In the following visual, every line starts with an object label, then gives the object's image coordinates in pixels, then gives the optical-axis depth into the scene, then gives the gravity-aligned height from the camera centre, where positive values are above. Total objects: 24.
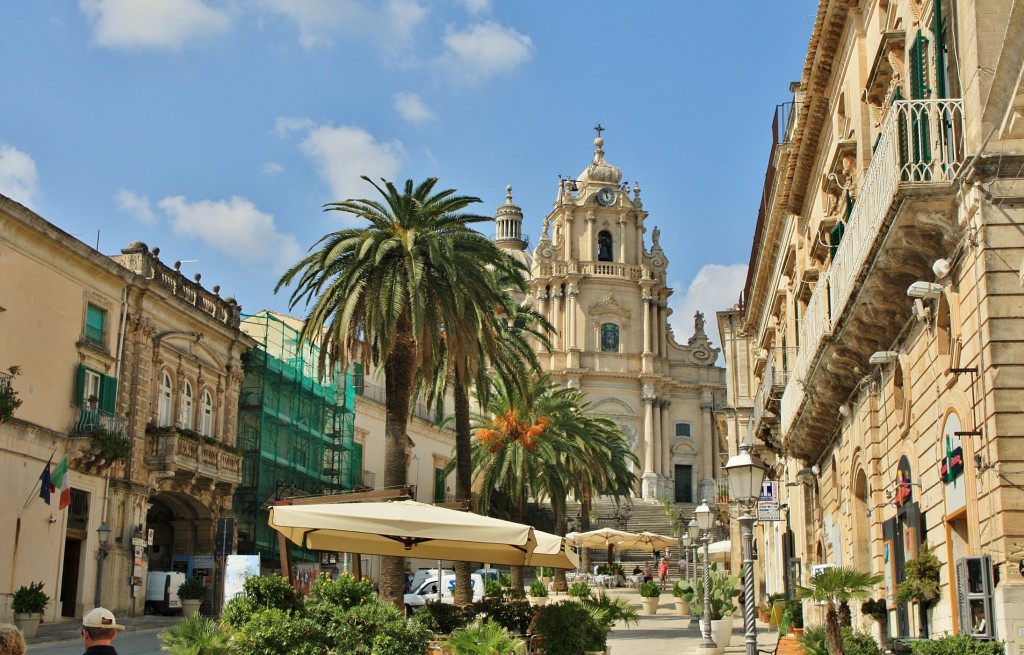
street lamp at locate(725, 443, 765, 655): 17.19 +1.41
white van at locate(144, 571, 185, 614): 35.28 +0.04
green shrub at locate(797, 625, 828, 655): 15.45 -0.53
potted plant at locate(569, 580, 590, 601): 35.22 +0.20
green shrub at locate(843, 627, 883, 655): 14.67 -0.52
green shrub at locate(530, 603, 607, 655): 16.36 -0.41
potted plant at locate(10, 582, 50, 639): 27.44 -0.30
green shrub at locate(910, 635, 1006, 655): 11.85 -0.44
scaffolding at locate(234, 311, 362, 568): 43.16 +5.93
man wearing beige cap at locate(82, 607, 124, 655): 7.24 -0.21
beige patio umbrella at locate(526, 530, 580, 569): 18.11 +0.62
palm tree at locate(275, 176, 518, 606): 25.58 +6.26
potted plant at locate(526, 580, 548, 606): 37.31 +0.14
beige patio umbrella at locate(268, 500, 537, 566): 14.88 +0.84
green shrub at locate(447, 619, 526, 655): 13.48 -0.48
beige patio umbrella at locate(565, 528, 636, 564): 43.06 +1.98
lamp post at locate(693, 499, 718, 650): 24.47 +1.56
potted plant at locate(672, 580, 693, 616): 34.62 +0.10
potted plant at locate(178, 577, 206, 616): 35.16 -0.01
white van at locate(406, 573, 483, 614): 37.12 +0.13
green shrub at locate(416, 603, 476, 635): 16.91 -0.26
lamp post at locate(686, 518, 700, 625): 35.06 +1.79
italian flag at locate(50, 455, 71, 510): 29.59 +2.59
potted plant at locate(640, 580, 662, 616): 38.41 +0.04
